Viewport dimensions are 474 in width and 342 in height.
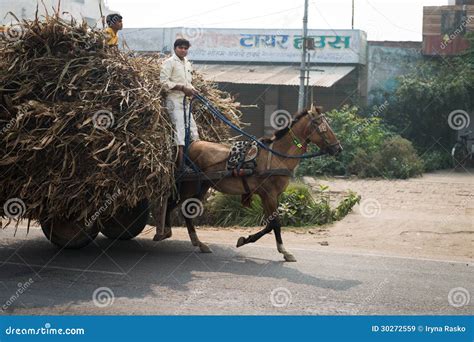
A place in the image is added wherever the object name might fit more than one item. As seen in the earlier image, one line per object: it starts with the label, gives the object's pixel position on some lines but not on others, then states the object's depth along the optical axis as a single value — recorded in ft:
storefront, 80.69
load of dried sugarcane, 25.40
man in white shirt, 29.09
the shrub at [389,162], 64.18
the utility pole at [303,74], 68.90
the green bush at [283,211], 39.93
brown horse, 28.58
